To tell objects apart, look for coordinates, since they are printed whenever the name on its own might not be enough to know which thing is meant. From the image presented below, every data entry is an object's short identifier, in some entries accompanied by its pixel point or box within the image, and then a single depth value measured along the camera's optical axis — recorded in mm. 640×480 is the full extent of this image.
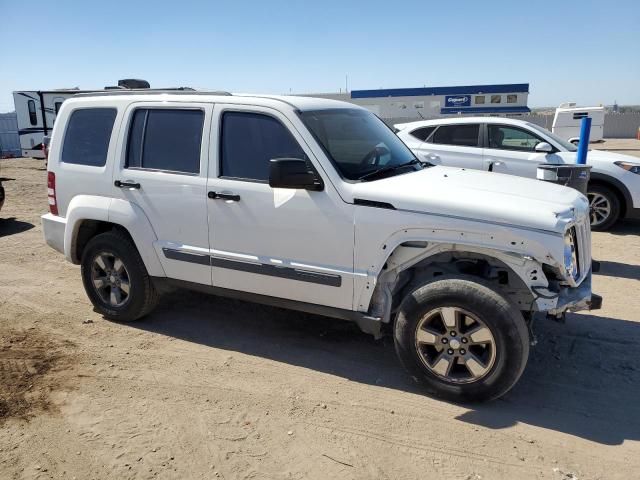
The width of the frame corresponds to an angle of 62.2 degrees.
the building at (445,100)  39062
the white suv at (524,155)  8266
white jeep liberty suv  3496
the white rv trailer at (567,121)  23205
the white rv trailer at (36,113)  23391
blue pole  6996
